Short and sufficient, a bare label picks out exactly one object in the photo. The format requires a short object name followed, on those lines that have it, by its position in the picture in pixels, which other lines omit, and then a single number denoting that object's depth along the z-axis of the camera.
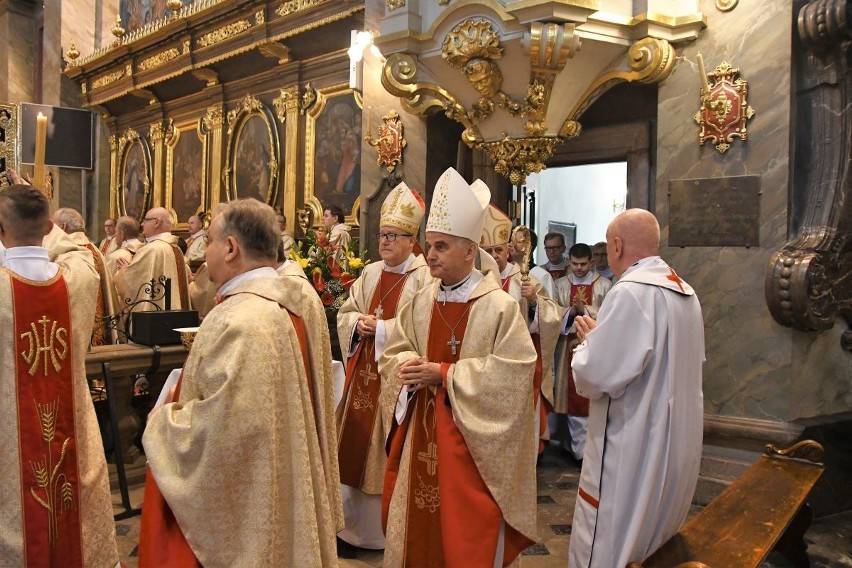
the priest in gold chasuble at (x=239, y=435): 2.21
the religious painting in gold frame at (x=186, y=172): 11.68
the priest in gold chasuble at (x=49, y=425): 3.00
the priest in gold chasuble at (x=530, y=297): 5.17
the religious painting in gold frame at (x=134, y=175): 13.03
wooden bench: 2.81
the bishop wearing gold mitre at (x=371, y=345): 4.16
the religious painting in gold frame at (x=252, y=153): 10.12
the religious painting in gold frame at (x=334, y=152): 9.03
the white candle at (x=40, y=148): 3.79
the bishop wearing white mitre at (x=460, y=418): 3.10
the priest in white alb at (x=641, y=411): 2.81
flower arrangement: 5.57
